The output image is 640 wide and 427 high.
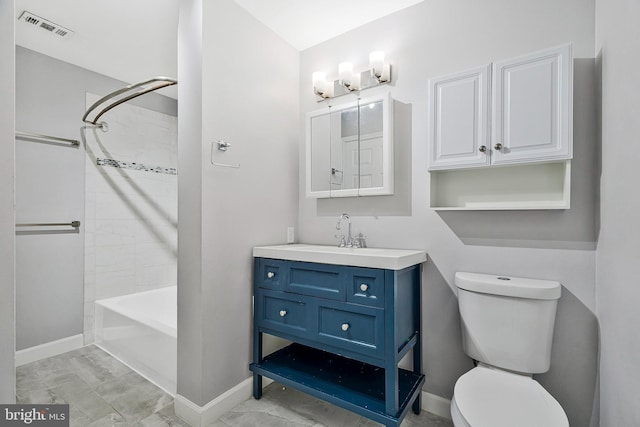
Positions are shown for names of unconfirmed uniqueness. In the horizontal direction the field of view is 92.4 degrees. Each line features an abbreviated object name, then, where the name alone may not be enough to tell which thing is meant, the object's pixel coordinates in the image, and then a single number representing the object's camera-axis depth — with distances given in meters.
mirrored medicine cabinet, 1.92
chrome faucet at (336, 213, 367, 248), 2.09
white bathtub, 2.02
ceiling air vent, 2.02
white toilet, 1.15
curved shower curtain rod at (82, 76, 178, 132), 1.95
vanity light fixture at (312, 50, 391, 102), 1.94
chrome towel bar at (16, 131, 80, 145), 2.27
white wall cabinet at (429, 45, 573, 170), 1.35
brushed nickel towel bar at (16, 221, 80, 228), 2.31
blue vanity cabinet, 1.48
